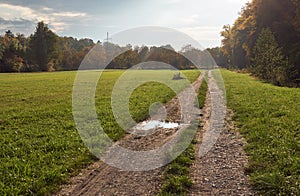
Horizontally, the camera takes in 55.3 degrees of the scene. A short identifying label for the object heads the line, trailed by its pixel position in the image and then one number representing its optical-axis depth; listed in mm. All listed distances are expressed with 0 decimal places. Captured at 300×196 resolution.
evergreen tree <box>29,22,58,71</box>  102938
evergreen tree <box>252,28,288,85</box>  33094
